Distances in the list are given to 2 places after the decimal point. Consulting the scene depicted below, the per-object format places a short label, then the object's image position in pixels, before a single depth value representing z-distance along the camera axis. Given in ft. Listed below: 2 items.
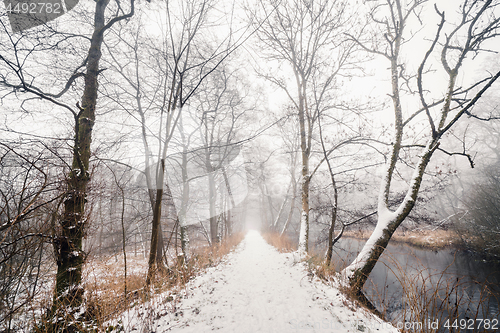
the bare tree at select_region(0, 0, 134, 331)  7.46
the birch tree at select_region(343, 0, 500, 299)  11.23
